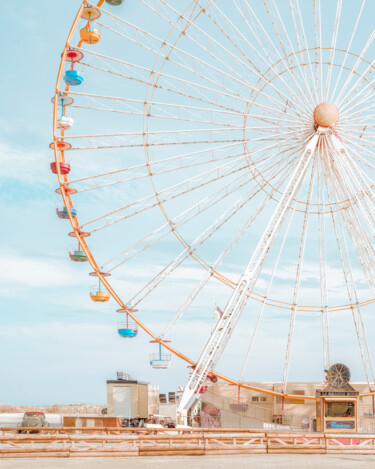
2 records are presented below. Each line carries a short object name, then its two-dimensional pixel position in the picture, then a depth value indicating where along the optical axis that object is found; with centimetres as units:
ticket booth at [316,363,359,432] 3228
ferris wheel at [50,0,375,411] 3269
